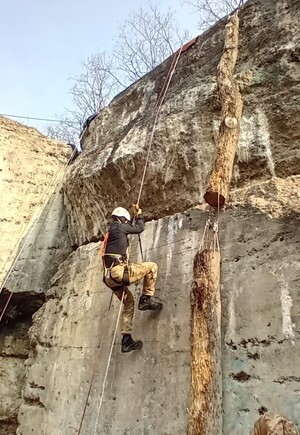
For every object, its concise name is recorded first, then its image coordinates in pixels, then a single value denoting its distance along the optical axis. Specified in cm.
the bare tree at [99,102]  1612
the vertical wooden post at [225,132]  449
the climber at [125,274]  433
